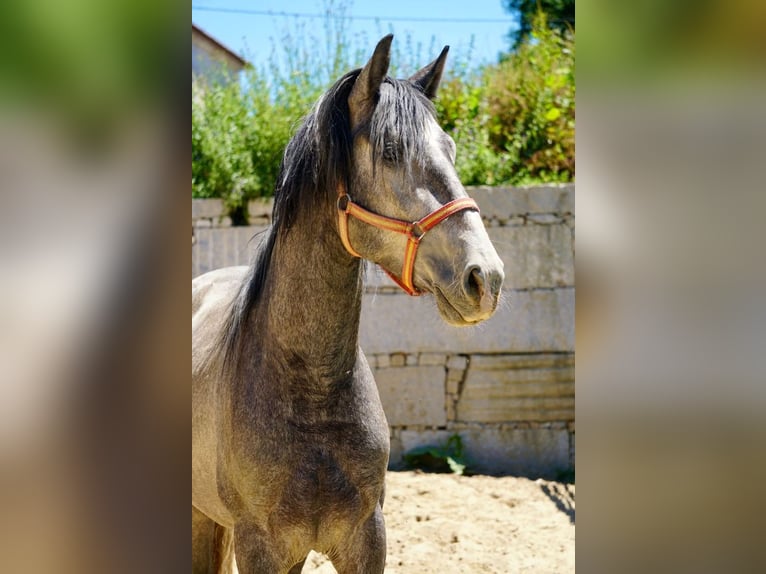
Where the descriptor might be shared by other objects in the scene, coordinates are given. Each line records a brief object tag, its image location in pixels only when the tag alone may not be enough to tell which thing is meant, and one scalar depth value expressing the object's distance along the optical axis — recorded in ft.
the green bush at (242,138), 20.56
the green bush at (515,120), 20.86
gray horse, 5.54
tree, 41.46
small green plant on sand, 18.72
